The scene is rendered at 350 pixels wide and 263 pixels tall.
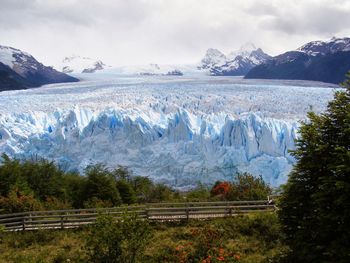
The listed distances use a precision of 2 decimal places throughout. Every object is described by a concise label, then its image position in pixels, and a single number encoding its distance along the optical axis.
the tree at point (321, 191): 9.45
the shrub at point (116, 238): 10.80
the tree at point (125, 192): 28.84
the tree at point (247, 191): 21.45
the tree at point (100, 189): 25.47
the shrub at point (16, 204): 19.94
